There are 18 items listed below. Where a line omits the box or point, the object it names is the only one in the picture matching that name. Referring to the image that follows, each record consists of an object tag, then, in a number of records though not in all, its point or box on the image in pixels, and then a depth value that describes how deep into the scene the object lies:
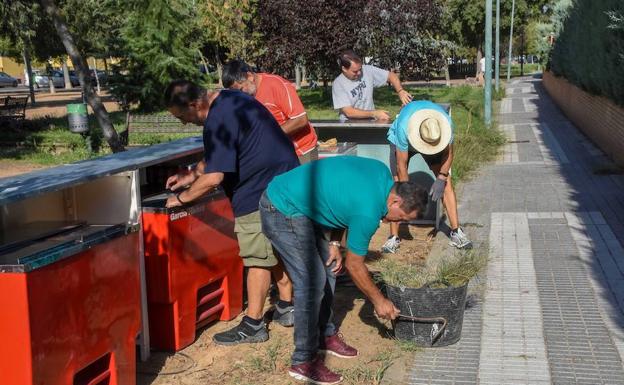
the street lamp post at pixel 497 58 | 31.47
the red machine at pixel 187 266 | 4.64
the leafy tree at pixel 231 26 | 29.66
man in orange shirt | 5.43
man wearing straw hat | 6.53
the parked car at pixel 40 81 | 60.06
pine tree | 28.80
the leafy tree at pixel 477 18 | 50.09
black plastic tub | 4.66
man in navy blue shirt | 4.49
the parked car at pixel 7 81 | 58.09
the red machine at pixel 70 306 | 3.31
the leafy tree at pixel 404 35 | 24.02
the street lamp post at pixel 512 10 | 49.50
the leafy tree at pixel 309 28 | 23.42
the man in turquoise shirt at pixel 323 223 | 3.79
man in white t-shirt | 7.53
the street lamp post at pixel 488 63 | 19.08
